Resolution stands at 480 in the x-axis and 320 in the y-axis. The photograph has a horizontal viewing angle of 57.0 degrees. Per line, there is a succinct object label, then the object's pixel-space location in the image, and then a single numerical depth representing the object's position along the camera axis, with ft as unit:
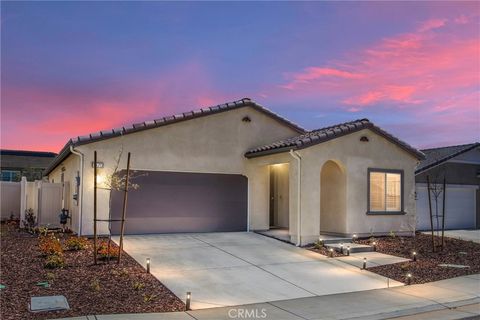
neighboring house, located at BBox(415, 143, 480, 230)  66.49
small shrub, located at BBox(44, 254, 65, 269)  31.27
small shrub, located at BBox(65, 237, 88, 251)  37.99
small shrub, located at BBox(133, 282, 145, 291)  27.32
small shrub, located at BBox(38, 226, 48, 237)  46.99
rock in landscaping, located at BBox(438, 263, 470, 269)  37.91
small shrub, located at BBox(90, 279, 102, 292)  26.63
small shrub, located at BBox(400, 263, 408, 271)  36.11
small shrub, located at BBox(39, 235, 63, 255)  34.45
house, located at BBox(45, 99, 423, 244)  46.01
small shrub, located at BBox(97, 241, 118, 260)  34.28
